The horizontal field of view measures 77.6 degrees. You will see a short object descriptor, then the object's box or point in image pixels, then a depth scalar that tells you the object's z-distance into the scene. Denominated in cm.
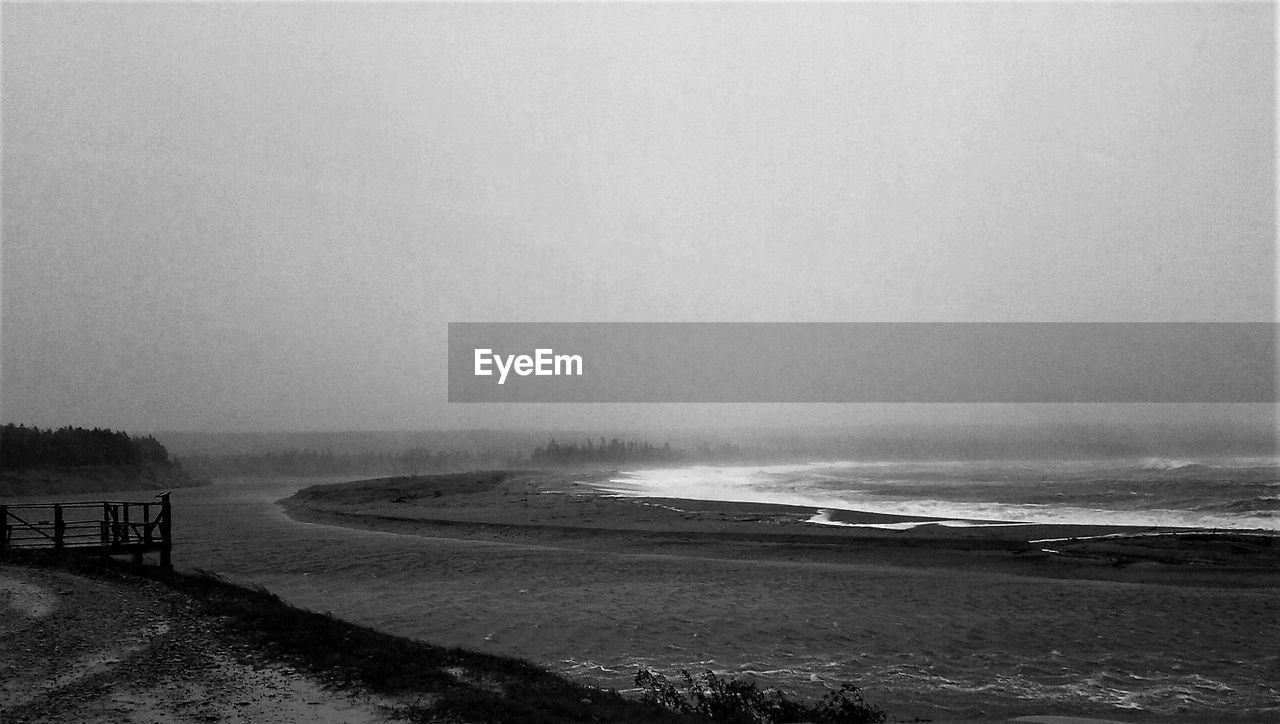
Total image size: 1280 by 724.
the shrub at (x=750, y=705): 1060
